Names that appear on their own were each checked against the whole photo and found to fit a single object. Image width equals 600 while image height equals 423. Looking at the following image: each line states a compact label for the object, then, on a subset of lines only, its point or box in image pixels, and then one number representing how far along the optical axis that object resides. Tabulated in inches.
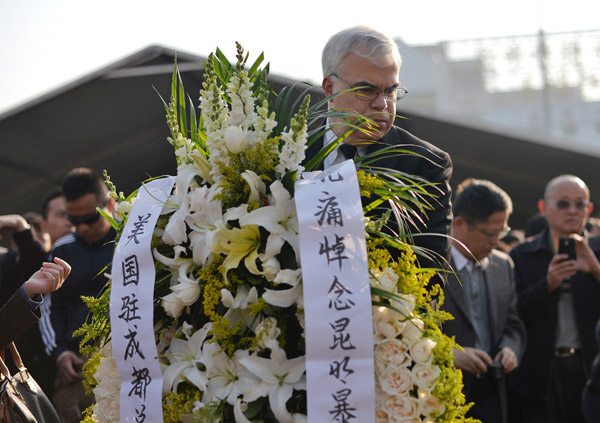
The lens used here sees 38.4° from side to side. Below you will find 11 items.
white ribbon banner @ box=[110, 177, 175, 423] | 83.4
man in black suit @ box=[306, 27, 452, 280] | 105.7
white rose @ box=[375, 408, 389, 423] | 78.3
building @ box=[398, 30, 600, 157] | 2022.6
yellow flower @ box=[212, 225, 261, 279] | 79.7
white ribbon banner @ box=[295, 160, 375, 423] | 75.0
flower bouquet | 78.0
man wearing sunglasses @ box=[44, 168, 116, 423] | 198.4
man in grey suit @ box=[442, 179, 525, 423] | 195.6
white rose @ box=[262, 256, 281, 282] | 78.2
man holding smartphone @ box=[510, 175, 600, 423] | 219.5
